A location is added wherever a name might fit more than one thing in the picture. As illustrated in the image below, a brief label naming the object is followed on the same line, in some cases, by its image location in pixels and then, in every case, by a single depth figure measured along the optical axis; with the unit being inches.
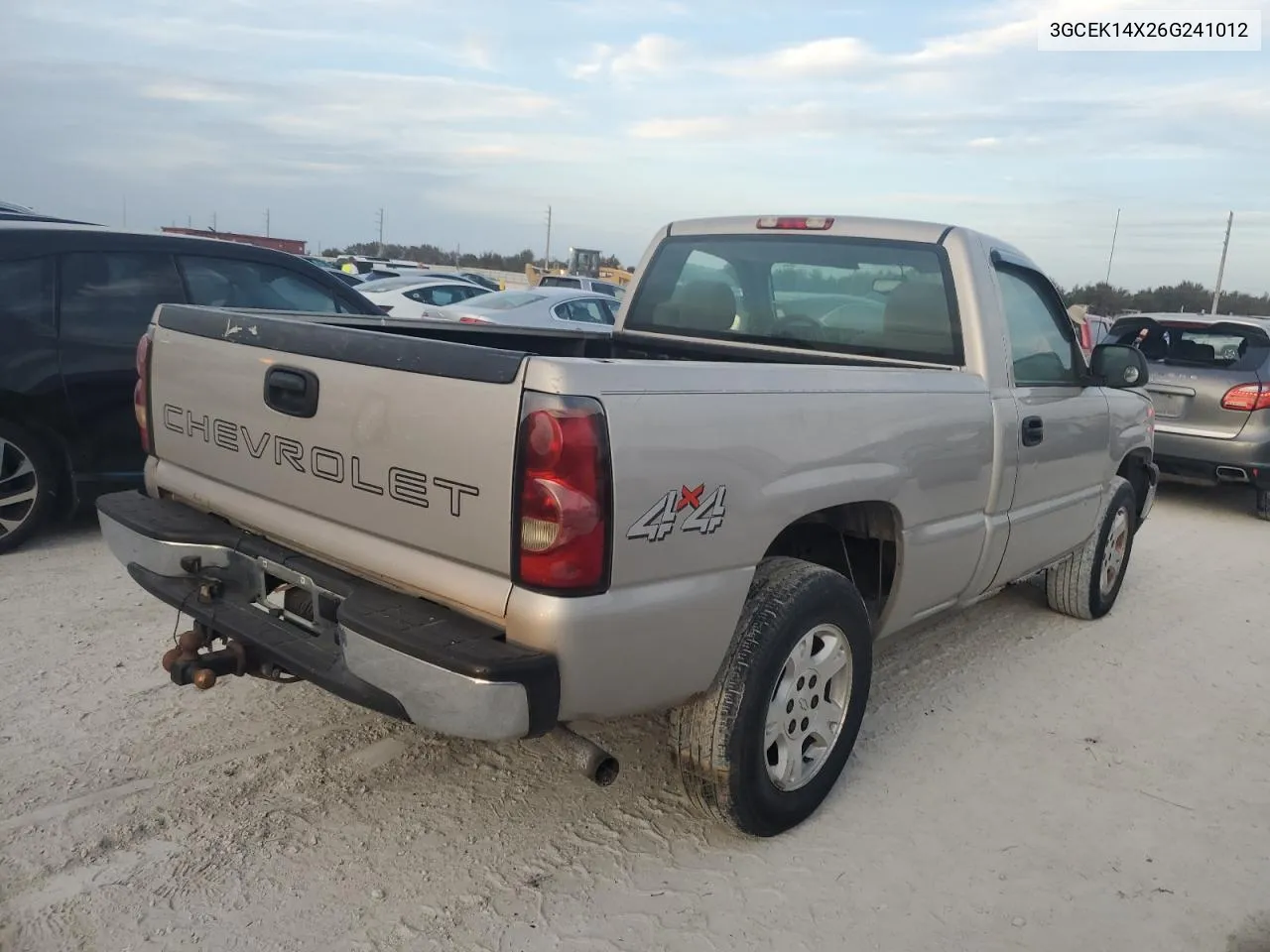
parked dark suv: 195.5
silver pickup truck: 88.4
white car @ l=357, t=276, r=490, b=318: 515.8
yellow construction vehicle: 1240.2
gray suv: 311.9
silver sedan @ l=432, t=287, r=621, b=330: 450.3
